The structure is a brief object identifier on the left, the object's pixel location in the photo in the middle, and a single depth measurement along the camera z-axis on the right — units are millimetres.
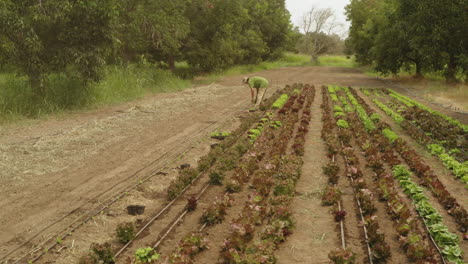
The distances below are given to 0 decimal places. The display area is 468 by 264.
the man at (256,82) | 14000
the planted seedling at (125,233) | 5219
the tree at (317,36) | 65000
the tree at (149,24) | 18062
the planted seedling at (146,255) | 4683
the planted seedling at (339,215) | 5945
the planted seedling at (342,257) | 4613
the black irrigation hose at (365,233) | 5009
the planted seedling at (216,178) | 7391
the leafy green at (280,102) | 15308
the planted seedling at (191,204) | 6258
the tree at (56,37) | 11719
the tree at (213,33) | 24448
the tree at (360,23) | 40188
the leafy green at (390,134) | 10500
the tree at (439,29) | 19891
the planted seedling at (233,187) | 7035
